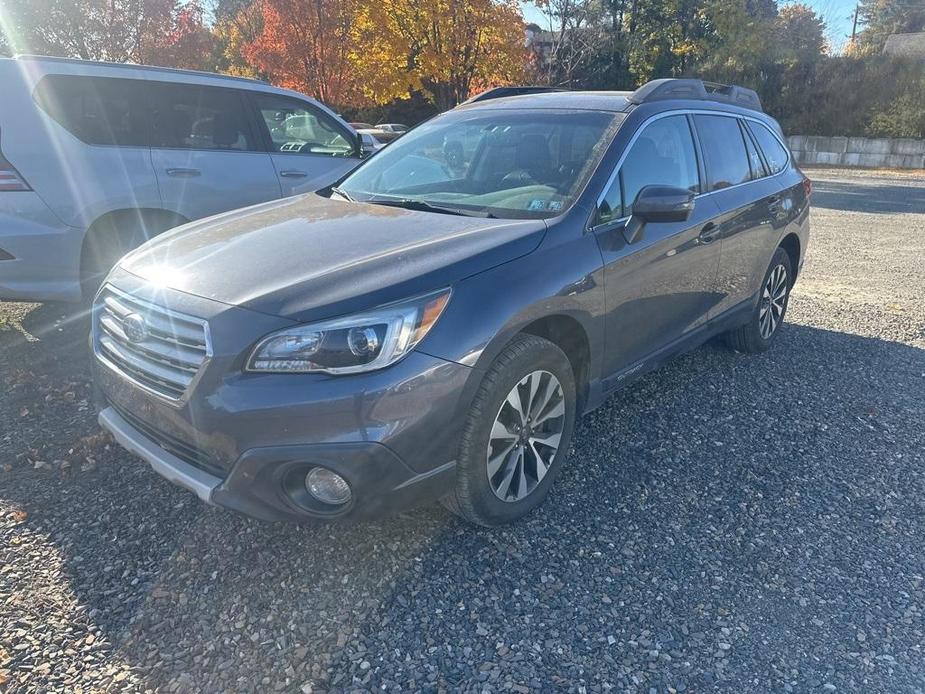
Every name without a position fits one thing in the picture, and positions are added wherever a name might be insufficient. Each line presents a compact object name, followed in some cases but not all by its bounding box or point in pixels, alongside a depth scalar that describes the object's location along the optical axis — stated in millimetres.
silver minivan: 4523
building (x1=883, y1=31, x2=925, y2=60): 35781
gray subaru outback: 2305
